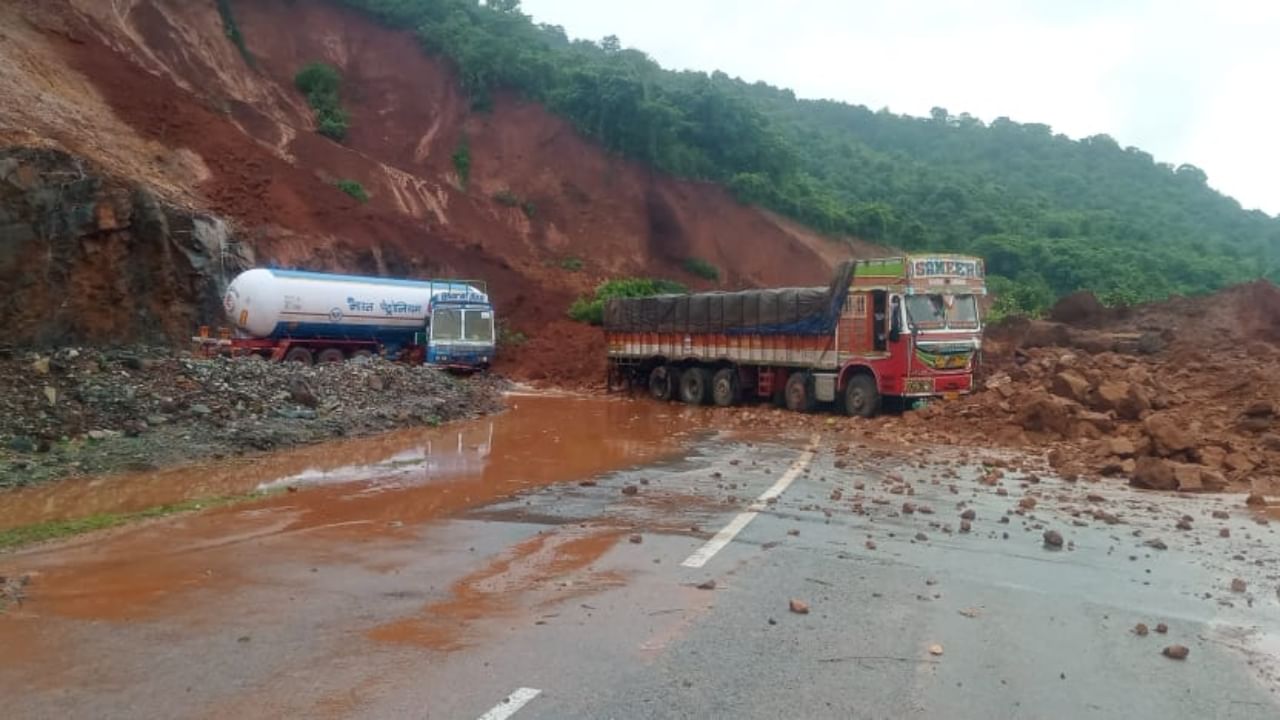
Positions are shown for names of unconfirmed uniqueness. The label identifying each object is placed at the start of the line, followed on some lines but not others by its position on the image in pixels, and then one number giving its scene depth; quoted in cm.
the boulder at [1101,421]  1553
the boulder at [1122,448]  1296
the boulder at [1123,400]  1586
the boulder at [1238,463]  1230
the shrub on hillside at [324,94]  4894
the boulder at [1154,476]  1150
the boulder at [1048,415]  1598
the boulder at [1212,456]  1245
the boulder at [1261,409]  1445
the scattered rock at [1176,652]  533
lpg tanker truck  2748
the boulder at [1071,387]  1692
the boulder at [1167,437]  1271
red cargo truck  1897
